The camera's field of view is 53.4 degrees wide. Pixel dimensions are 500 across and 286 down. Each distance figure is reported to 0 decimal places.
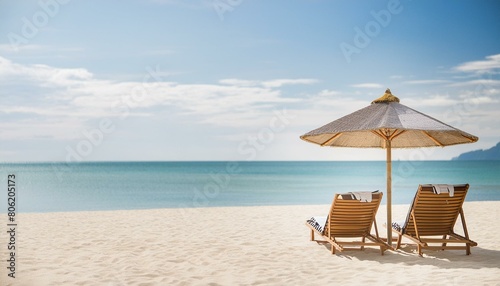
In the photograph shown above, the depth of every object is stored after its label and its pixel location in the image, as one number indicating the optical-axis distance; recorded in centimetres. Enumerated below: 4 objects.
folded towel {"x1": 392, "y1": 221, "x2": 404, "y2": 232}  572
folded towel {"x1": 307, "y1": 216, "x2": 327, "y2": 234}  584
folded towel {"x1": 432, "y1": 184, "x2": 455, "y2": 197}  525
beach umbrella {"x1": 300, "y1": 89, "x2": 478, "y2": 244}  526
